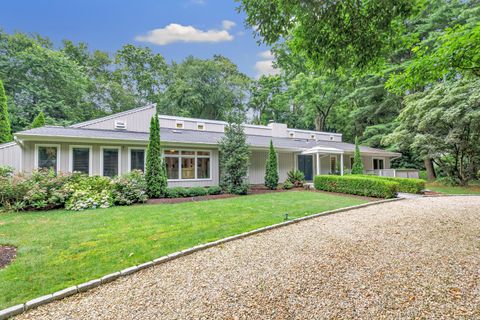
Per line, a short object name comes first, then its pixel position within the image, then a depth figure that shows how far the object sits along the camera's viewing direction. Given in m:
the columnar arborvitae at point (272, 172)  12.30
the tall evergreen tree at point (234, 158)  10.95
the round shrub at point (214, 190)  10.81
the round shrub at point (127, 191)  8.29
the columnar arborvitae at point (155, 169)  9.48
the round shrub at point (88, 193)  7.50
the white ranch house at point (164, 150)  9.76
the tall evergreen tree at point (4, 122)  12.97
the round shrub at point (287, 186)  12.66
